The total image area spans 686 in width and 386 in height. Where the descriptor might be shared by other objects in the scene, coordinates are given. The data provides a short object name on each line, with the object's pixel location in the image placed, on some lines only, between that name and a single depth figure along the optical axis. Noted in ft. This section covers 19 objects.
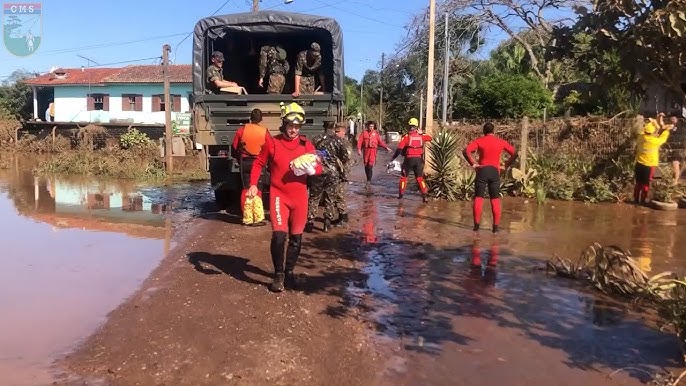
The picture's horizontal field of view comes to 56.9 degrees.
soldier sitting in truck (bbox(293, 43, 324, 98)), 36.78
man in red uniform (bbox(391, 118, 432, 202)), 40.52
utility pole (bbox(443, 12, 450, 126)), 71.32
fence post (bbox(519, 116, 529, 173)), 45.42
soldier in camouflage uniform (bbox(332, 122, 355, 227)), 30.86
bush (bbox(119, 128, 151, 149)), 79.61
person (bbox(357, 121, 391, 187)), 48.52
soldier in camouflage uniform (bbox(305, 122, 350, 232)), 30.09
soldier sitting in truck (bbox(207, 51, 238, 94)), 35.17
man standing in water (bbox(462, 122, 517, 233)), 30.17
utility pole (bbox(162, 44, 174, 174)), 61.62
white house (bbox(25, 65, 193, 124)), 137.28
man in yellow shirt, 38.17
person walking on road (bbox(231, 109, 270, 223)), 30.04
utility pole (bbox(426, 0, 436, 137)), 53.16
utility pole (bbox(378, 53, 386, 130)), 152.73
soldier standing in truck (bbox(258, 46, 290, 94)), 37.70
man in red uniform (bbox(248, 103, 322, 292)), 19.63
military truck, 34.53
